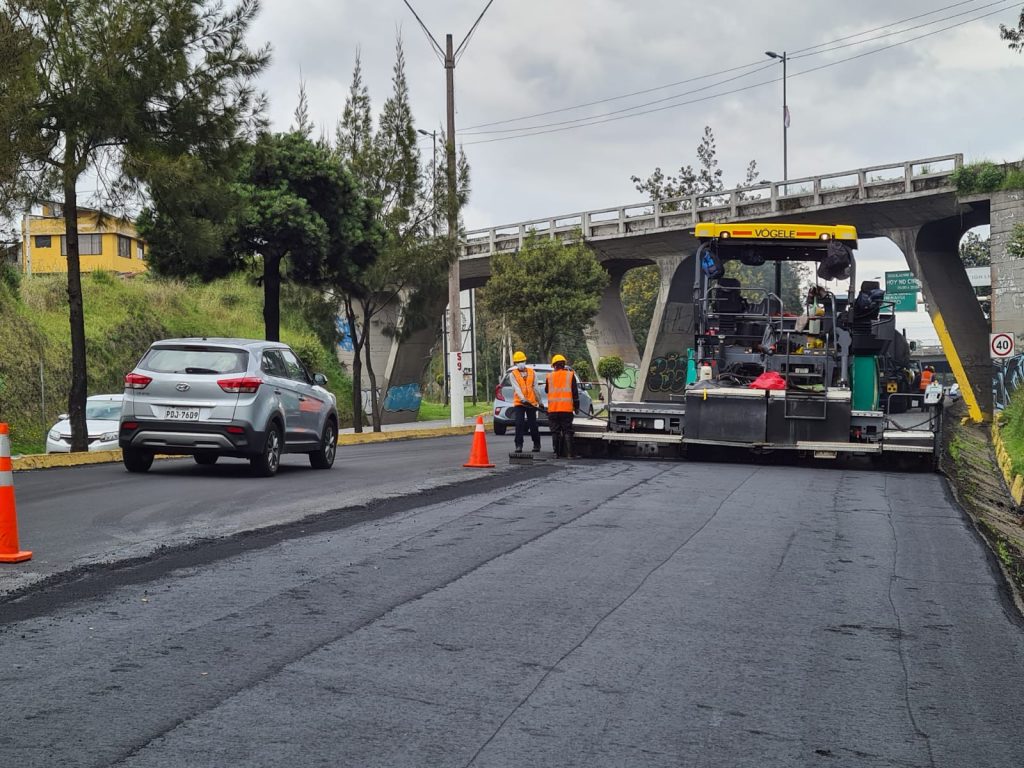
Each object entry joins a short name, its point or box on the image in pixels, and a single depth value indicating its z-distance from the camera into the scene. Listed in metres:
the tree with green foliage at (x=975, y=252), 96.03
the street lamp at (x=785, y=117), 58.69
